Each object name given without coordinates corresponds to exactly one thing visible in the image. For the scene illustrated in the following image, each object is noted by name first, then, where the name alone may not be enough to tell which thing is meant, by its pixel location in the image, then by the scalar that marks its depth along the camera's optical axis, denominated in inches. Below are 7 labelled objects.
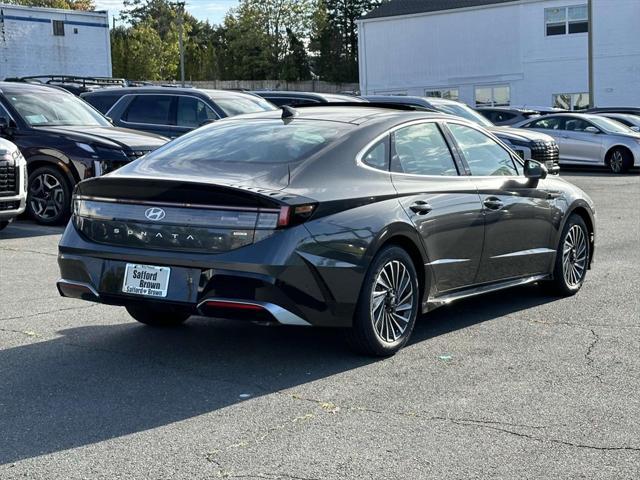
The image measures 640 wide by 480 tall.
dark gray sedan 220.2
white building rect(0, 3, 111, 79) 1419.8
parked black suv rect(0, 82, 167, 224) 501.4
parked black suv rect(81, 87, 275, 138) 621.6
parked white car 443.2
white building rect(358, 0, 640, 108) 1692.9
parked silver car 940.6
